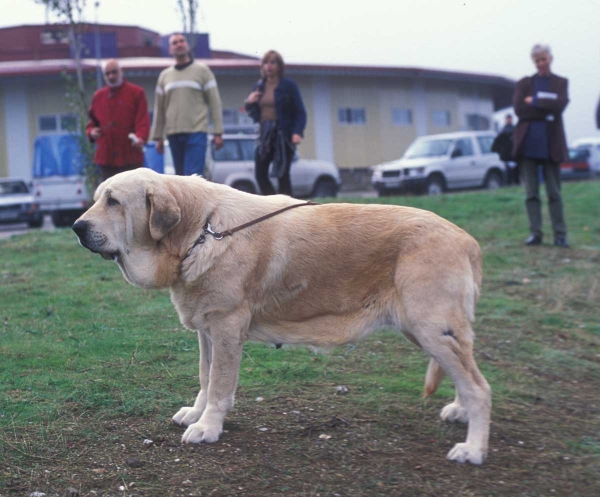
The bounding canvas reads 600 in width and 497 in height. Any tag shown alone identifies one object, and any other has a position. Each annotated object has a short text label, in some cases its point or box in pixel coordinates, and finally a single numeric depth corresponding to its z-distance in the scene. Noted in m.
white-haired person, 9.93
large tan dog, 3.97
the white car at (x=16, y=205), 22.02
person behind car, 10.95
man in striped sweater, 9.20
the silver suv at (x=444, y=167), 24.03
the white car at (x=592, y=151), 36.56
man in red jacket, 9.42
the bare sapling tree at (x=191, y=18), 17.86
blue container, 18.19
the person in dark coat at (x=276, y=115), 9.25
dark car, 36.16
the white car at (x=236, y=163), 19.91
